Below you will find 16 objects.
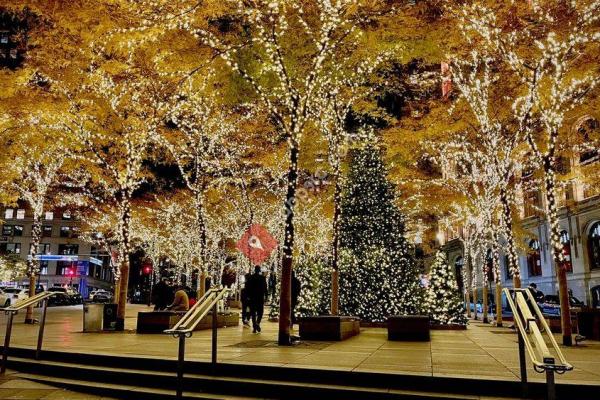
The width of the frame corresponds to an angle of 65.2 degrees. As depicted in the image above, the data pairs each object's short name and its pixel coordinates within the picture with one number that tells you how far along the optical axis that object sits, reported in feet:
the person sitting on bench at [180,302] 46.39
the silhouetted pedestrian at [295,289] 49.01
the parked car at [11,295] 92.55
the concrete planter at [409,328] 38.45
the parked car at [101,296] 154.90
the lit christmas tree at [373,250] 53.98
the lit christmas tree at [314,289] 57.57
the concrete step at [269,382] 19.57
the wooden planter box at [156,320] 42.45
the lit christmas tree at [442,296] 53.11
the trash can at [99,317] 43.62
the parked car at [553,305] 78.68
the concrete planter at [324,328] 36.24
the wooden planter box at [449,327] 52.65
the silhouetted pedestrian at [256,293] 45.32
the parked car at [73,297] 130.00
